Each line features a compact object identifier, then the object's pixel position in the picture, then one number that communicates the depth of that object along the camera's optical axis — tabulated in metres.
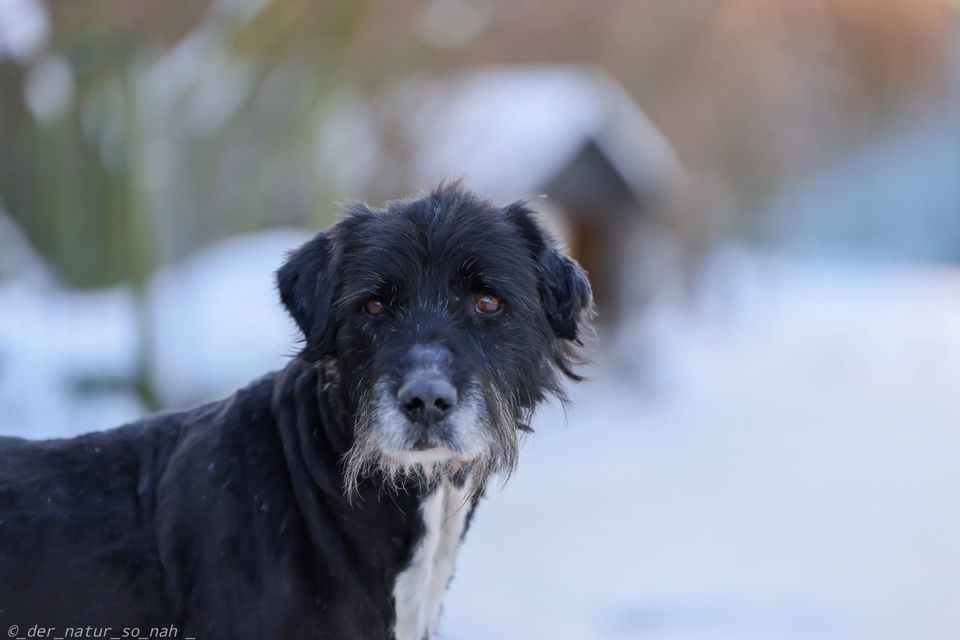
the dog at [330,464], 5.47
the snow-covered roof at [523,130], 25.06
